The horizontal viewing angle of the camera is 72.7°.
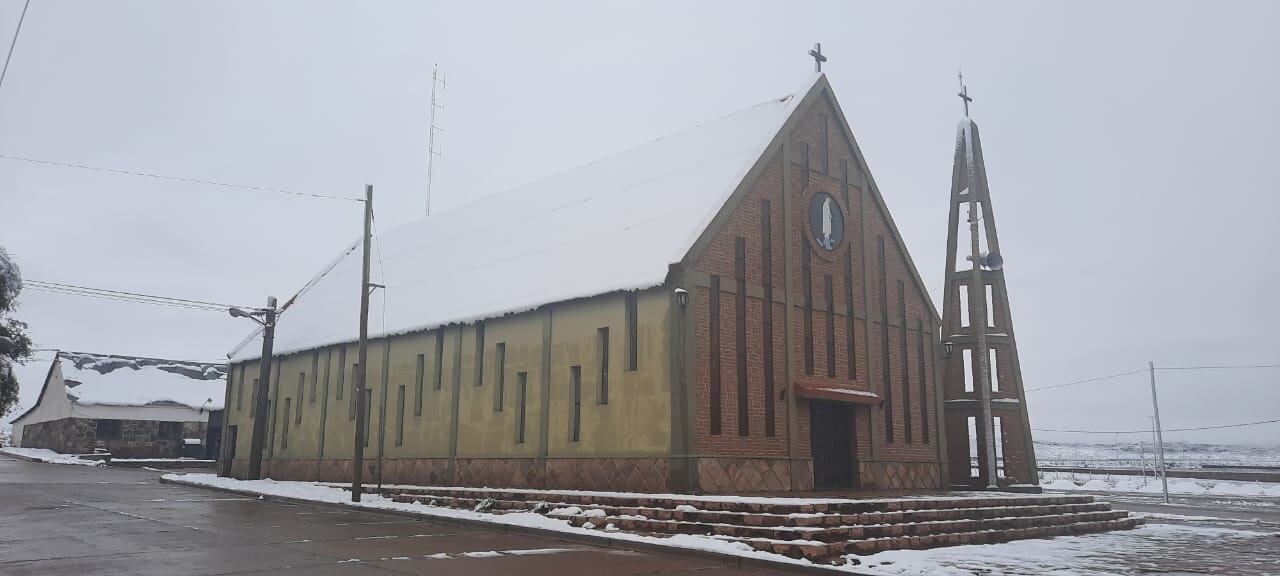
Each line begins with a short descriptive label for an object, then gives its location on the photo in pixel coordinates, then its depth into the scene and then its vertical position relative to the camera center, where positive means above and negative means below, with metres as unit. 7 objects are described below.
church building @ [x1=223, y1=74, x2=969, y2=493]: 20.80 +2.96
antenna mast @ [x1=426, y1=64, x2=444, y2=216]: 44.44 +15.17
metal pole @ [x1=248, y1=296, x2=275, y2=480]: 34.06 +2.05
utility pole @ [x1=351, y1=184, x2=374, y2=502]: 23.58 +1.90
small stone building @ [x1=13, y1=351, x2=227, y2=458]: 63.28 +2.62
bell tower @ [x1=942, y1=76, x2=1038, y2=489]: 26.77 +2.81
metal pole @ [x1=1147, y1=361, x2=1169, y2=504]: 39.12 +0.83
